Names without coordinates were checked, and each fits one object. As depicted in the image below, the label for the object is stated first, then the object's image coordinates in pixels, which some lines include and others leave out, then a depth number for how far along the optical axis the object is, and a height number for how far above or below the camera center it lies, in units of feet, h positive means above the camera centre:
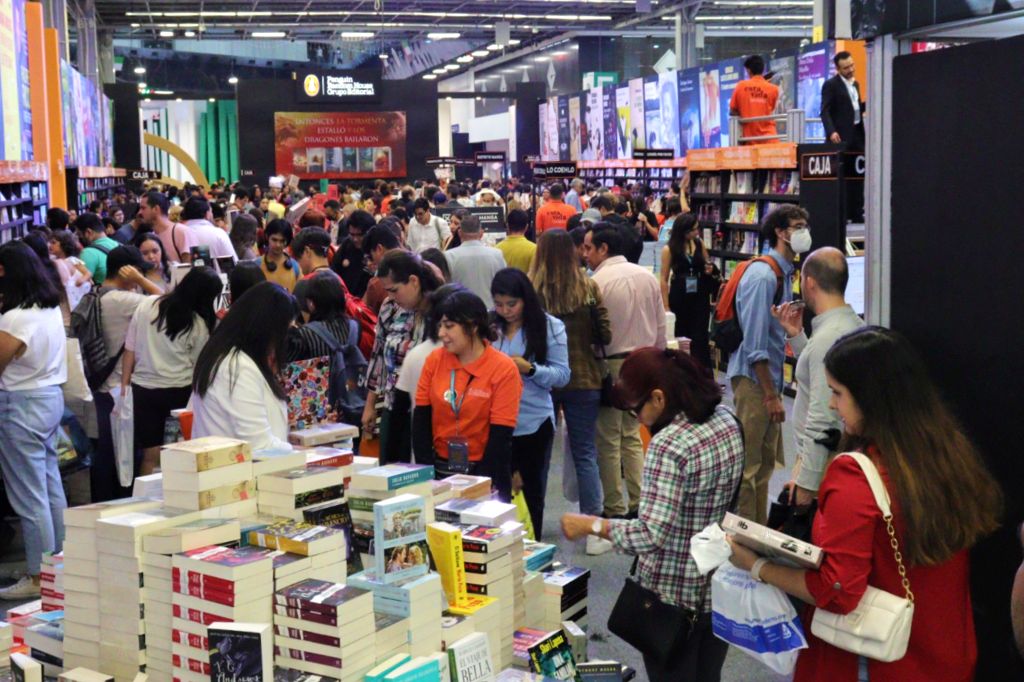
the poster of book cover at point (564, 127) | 89.66 +7.19
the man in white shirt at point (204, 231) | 27.61 -0.21
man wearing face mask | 16.51 -2.43
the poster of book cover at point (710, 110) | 61.62 +5.78
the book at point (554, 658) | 9.29 -3.80
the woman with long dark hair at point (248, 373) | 11.45 -1.59
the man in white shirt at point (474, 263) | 23.39 -0.99
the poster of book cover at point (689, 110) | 64.54 +6.07
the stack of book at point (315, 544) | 7.88 -2.34
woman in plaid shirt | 9.25 -2.29
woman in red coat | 7.69 -2.14
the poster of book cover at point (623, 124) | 75.51 +6.24
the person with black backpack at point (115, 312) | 17.78 -1.40
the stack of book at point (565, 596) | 10.23 -3.62
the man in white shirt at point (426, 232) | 33.58 -0.43
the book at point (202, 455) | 8.27 -1.77
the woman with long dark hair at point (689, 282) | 26.40 -1.73
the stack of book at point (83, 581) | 8.16 -2.66
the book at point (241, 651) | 7.15 -2.81
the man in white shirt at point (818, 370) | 12.03 -1.86
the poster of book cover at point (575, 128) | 86.58 +6.90
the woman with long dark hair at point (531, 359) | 15.20 -2.00
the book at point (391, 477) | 9.15 -2.18
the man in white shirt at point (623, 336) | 18.31 -2.07
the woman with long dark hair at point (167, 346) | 15.92 -1.81
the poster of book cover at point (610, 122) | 78.02 +6.53
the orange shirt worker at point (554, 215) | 33.40 +0.01
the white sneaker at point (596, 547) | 17.85 -5.41
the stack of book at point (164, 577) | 7.70 -2.50
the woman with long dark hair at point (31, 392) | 14.74 -2.27
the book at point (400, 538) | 8.15 -2.41
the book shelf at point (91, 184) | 44.34 +2.28
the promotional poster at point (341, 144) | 90.48 +6.29
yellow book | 8.91 -2.80
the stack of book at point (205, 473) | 8.27 -1.91
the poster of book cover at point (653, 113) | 70.44 +6.42
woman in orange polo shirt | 12.92 -2.18
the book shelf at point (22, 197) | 27.07 +0.85
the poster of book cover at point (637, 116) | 72.74 +6.47
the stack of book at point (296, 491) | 8.55 -2.12
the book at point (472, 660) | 8.27 -3.38
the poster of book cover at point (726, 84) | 59.21 +6.99
